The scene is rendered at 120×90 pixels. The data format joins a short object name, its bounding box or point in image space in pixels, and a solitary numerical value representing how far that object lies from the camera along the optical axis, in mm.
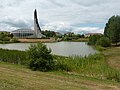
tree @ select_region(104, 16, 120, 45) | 28802
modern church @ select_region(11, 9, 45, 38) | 57398
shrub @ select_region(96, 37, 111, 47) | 28448
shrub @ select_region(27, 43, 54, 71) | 7160
